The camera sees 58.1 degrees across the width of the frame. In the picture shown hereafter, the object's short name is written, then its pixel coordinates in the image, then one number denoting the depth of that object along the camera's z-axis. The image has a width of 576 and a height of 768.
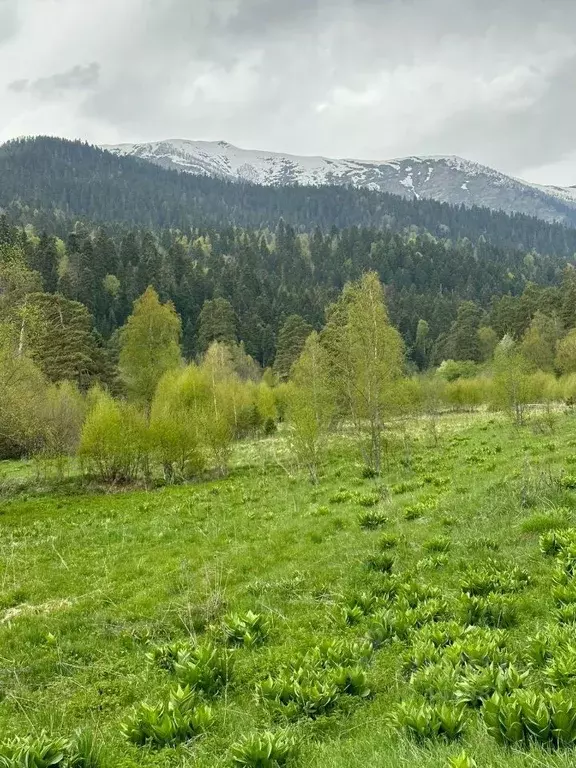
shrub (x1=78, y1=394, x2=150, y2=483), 31.41
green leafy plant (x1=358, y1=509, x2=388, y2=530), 13.82
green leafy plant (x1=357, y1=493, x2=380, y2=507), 16.77
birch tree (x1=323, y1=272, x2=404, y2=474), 25.95
